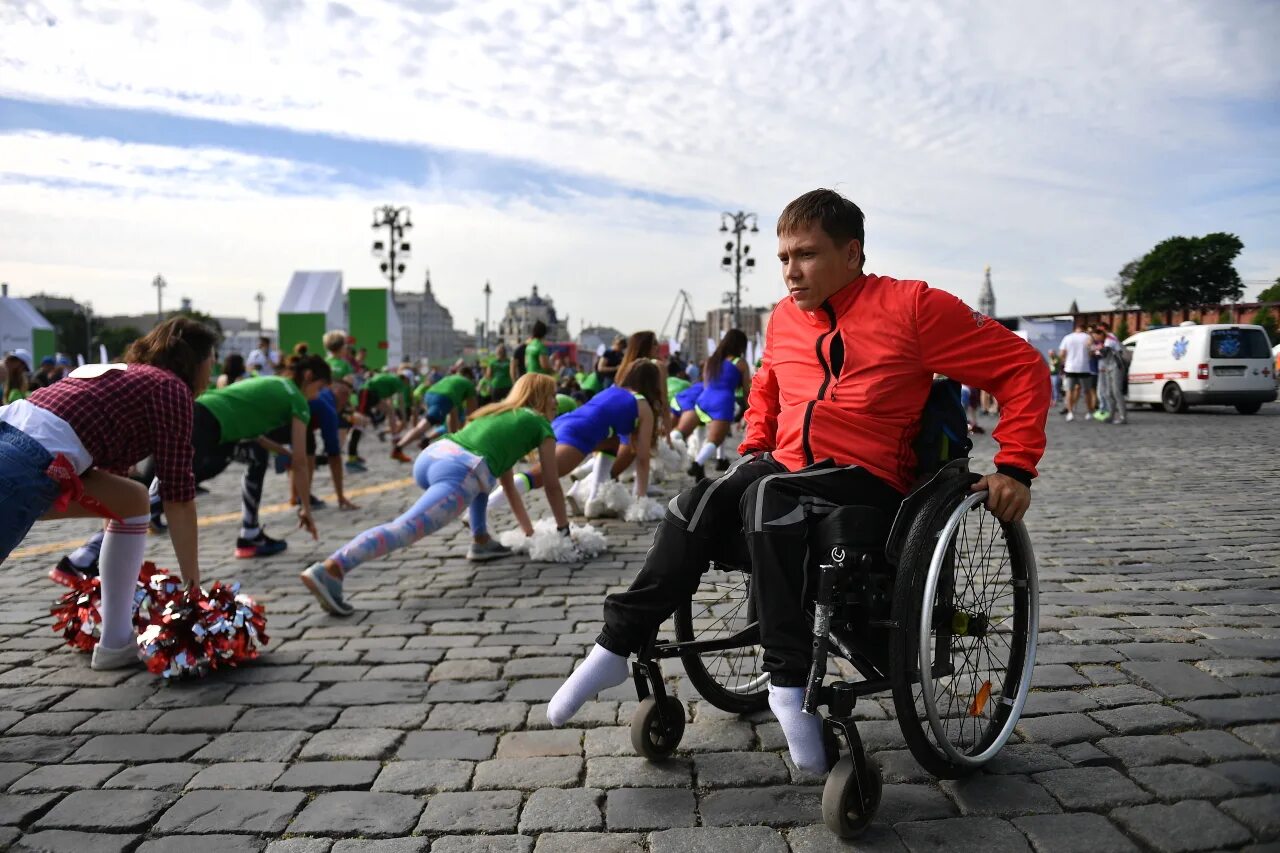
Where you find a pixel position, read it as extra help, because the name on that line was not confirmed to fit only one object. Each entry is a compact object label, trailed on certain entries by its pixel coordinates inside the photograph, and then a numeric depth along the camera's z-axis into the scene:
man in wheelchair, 2.71
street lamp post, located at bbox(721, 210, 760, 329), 36.91
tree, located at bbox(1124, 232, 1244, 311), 63.98
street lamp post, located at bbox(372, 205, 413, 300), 33.28
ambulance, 19.28
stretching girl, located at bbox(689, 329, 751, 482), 11.34
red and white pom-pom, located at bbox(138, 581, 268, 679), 4.11
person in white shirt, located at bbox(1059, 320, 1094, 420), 19.44
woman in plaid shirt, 3.78
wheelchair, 2.60
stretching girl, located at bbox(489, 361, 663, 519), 7.87
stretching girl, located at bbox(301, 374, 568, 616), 5.41
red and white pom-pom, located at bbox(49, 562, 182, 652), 4.51
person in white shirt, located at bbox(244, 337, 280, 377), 18.19
